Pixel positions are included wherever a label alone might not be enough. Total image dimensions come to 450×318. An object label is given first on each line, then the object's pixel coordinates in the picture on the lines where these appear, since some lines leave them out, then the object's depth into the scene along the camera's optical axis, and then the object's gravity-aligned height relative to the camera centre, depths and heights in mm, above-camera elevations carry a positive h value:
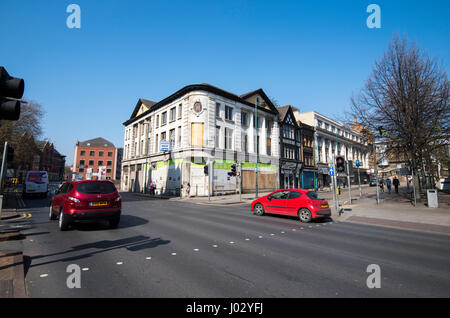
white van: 23641 -230
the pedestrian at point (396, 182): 28217 +14
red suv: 7816 -710
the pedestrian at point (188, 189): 26619 -842
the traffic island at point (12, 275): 3316 -1546
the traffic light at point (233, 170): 21089 +1104
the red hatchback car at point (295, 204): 11103 -1113
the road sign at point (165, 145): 29578 +4665
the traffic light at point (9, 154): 7369 +897
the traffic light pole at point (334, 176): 14188 +429
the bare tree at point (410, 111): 15875 +5125
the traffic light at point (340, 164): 14462 +1141
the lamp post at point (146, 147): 35500 +5472
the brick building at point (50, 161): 83750 +8258
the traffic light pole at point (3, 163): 6687 +525
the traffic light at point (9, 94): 3969 +1502
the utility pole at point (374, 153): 18656 +2320
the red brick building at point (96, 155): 79812 +9397
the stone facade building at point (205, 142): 27812 +5471
